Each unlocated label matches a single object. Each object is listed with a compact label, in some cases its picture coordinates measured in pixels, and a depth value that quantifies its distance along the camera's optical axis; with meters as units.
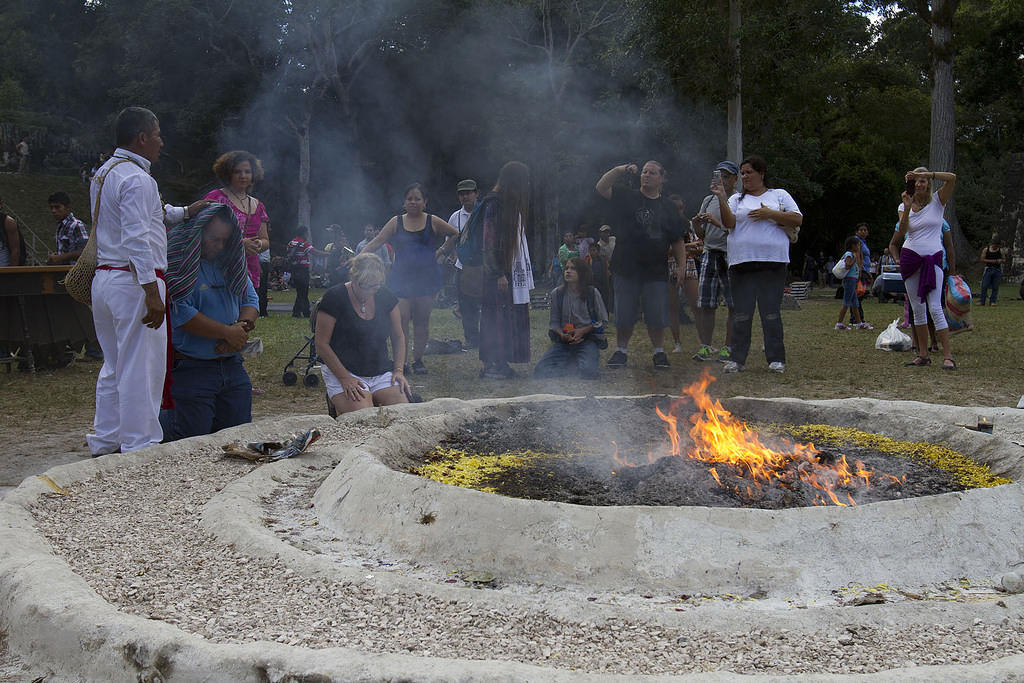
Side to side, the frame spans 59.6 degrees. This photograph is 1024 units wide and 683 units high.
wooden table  8.48
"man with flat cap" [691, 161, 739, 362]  9.02
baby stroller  8.03
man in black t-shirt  8.16
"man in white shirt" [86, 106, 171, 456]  4.37
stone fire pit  2.30
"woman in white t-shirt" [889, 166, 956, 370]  7.93
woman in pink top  5.91
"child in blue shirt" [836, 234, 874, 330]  12.88
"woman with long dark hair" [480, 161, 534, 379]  7.44
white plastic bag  9.83
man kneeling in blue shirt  4.68
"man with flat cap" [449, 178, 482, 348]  8.81
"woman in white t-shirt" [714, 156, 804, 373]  7.51
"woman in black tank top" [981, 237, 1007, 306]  18.12
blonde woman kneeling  5.39
